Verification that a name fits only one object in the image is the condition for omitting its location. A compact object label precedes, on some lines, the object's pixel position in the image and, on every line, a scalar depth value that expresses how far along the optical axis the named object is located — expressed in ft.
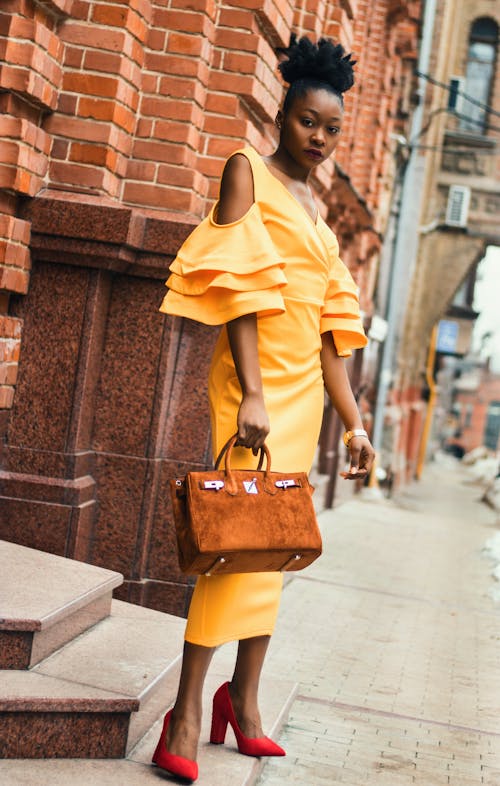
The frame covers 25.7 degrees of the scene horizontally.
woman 10.09
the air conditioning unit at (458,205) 77.41
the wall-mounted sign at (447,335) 104.78
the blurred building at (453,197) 76.84
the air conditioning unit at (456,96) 76.22
